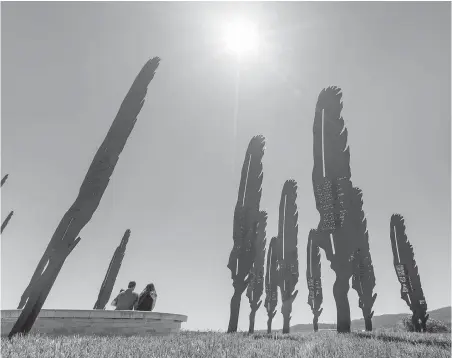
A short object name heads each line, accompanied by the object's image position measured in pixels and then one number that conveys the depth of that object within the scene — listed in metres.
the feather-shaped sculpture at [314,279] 21.30
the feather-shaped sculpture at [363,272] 16.89
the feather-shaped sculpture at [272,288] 21.39
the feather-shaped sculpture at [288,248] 19.42
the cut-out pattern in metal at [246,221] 13.71
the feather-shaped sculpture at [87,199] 7.20
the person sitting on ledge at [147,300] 10.27
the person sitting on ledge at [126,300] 10.41
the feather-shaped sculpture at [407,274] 16.33
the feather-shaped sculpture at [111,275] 17.77
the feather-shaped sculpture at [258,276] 20.67
